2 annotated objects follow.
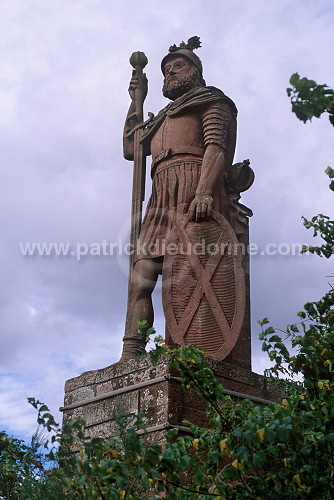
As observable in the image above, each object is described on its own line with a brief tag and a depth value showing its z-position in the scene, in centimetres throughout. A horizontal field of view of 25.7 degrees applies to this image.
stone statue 684
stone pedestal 575
